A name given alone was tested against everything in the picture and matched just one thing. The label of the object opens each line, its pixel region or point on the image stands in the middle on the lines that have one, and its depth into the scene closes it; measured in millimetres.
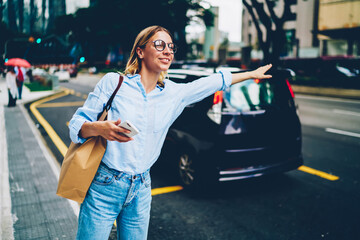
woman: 1619
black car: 3998
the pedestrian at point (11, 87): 12320
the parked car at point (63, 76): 34625
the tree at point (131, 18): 30516
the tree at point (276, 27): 15945
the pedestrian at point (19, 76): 13301
